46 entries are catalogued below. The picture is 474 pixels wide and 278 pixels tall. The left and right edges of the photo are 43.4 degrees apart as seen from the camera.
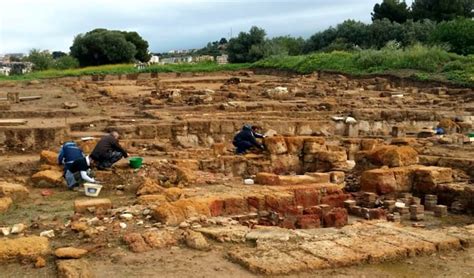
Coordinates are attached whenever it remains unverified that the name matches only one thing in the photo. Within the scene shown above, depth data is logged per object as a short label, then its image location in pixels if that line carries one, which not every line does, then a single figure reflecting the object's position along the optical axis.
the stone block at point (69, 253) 6.08
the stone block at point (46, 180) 10.07
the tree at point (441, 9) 47.31
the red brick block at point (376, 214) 9.40
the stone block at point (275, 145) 12.25
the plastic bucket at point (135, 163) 10.53
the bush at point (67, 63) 49.03
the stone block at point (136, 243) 6.29
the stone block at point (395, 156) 11.21
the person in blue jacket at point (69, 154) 9.99
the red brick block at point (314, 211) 8.76
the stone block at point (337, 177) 10.82
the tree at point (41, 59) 56.16
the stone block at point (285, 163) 12.18
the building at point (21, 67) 66.56
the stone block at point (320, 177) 10.22
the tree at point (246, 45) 45.72
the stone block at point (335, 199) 9.64
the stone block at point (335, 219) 8.65
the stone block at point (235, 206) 8.59
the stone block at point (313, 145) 12.49
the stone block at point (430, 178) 10.59
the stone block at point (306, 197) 9.32
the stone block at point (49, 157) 10.87
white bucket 9.49
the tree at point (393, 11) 50.88
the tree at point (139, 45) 55.06
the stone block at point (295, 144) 12.40
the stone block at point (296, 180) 9.77
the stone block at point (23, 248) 6.08
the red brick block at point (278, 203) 8.92
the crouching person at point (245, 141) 12.34
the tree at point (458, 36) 31.38
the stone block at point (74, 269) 5.55
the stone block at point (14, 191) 8.89
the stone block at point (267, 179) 9.78
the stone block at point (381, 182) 10.59
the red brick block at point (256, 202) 8.77
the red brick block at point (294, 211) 8.81
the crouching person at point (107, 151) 10.47
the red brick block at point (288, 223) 8.22
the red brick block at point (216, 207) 8.35
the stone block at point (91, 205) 7.94
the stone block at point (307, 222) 8.34
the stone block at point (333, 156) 12.05
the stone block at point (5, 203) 8.27
